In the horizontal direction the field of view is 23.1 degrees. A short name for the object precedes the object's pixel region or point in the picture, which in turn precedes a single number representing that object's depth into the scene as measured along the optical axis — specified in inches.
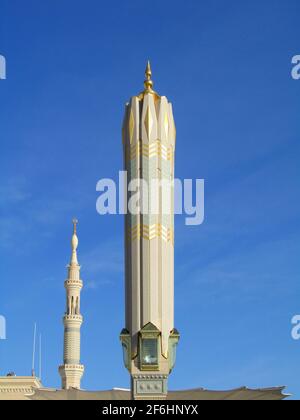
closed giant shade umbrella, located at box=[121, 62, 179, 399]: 1514.5
